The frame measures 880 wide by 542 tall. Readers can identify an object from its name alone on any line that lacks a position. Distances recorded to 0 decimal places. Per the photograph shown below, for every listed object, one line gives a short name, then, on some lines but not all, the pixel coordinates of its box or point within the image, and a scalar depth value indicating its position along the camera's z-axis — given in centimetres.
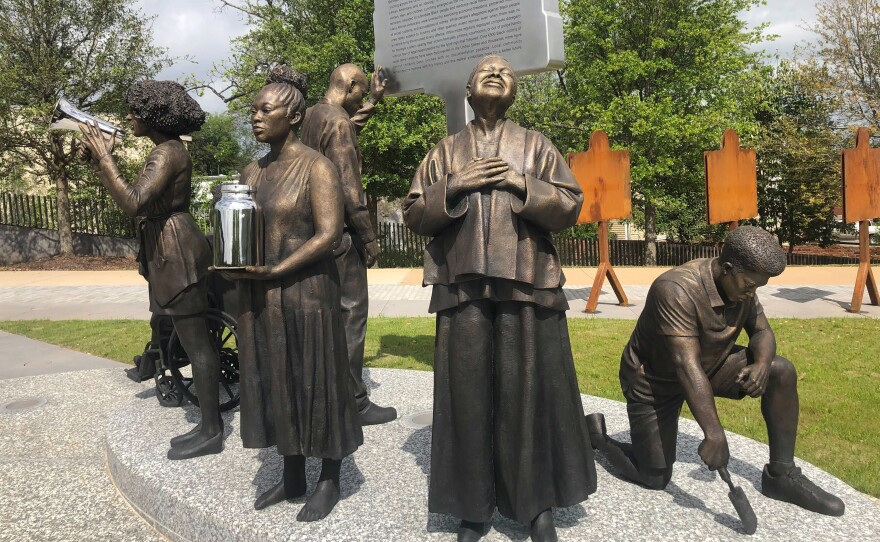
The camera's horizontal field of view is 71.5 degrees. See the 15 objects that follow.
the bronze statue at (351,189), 393
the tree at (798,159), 1936
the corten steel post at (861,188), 901
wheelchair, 461
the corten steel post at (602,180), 912
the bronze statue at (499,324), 245
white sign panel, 431
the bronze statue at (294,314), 271
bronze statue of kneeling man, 259
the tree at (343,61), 1727
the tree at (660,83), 1806
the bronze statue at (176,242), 351
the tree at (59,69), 1639
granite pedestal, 267
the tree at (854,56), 1847
